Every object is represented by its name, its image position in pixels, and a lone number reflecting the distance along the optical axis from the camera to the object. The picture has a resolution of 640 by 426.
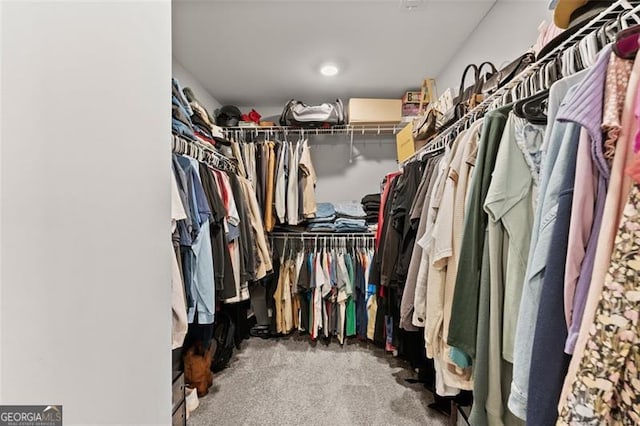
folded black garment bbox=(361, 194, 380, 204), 2.39
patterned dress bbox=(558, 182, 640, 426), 0.35
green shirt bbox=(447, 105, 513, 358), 0.73
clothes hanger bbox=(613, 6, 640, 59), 0.43
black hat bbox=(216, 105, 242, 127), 2.36
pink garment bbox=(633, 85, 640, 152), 0.36
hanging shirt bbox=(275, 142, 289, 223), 2.20
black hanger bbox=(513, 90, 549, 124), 0.65
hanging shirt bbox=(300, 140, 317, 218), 2.25
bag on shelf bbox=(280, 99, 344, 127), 2.29
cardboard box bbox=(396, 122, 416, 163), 1.89
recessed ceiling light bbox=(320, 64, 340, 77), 2.03
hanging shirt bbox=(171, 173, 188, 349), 1.05
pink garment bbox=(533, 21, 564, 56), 0.85
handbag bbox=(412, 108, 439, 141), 1.54
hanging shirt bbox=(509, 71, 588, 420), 0.50
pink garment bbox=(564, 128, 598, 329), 0.44
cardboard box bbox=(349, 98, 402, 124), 2.33
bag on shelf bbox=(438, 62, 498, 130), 1.08
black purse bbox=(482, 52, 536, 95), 0.90
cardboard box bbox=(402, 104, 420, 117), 2.38
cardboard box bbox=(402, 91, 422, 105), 2.35
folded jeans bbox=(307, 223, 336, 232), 2.33
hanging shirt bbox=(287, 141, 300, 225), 2.20
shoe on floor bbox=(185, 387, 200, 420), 1.42
